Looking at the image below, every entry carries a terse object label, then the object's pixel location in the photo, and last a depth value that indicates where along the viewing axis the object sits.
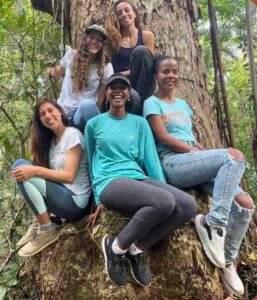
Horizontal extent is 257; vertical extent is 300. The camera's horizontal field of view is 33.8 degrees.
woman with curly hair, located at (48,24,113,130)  3.78
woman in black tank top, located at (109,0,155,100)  4.07
